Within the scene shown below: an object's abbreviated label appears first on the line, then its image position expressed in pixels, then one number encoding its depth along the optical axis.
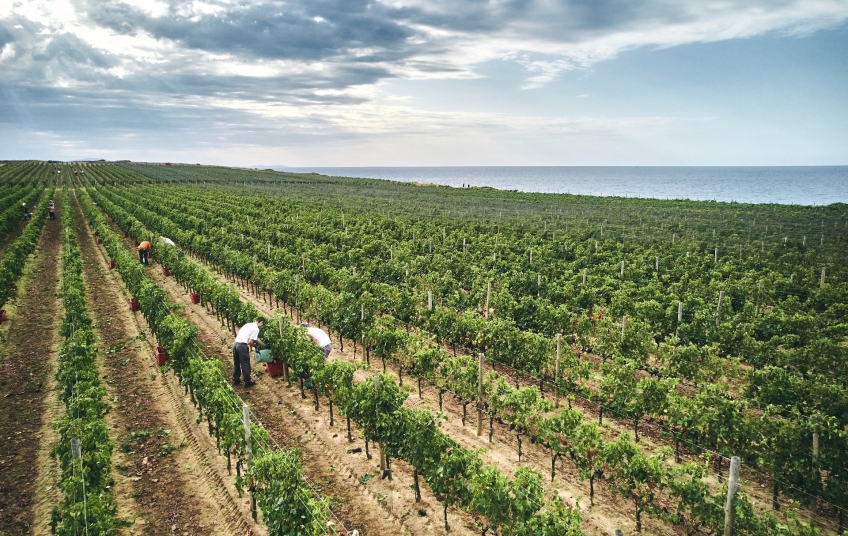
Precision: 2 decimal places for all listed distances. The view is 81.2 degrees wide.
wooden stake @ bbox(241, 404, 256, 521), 8.41
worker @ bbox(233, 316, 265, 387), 12.58
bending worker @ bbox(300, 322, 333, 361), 12.88
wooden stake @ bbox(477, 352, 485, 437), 10.26
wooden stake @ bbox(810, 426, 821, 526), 7.61
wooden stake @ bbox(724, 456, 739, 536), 6.62
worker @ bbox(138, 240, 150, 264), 26.12
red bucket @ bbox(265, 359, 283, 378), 13.38
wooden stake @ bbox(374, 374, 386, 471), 9.26
